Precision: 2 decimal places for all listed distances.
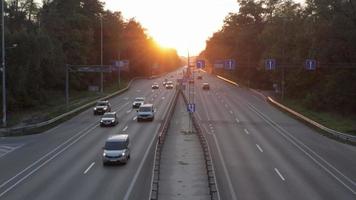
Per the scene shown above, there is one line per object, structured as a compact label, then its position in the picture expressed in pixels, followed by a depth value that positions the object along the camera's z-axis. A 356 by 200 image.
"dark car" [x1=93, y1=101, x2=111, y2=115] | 66.31
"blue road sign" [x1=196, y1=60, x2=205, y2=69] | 68.59
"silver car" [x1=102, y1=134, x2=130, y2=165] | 35.38
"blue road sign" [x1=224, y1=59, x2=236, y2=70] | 66.38
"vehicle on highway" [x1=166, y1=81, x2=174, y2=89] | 114.19
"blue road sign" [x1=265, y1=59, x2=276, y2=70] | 62.21
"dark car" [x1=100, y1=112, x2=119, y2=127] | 55.16
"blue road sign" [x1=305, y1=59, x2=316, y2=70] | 60.44
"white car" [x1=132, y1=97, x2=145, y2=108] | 74.06
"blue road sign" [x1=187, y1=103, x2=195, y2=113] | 50.84
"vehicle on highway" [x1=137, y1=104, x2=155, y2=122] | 59.28
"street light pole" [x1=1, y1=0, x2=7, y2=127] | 53.88
